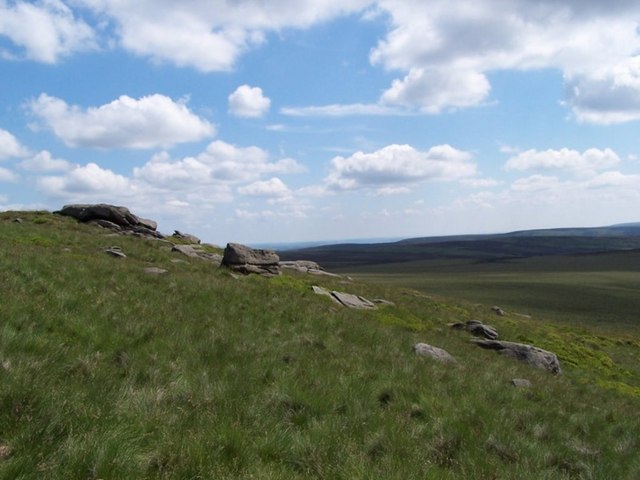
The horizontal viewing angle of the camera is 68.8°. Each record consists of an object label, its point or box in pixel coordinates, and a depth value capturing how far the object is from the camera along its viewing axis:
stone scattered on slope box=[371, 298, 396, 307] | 27.24
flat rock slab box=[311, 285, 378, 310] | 23.85
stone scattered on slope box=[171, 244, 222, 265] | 32.97
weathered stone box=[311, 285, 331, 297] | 23.79
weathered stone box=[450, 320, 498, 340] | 24.16
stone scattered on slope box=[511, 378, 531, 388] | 13.24
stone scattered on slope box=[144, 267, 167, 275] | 17.66
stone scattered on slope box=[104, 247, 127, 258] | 24.39
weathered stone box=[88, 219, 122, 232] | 41.94
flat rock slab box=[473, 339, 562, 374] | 19.34
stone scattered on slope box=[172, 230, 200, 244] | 48.30
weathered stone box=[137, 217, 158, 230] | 46.00
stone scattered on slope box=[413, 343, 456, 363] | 14.42
